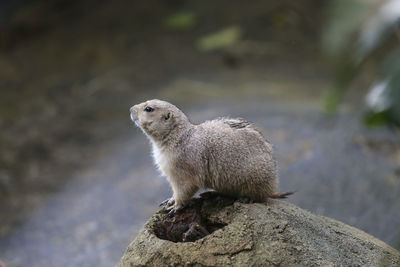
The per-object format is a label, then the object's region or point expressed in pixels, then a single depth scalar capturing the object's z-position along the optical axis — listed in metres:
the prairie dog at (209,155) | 7.18
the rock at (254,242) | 6.14
